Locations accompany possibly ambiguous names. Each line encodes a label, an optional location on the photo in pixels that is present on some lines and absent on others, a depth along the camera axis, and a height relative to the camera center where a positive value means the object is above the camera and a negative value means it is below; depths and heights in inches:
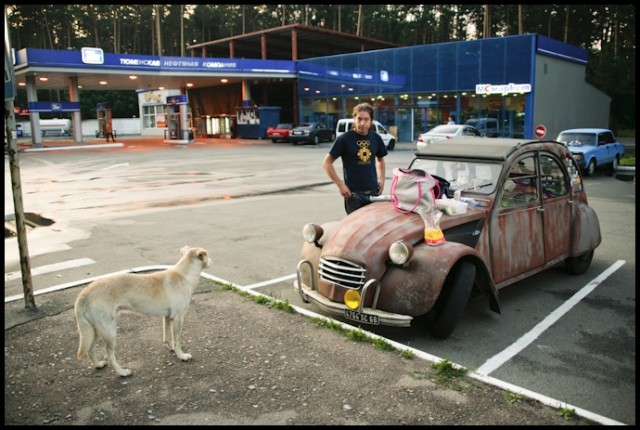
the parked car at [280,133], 1424.7 +14.4
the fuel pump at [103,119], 1640.0 +72.2
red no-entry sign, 799.1 +4.6
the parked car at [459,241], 176.6 -41.0
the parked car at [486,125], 1291.8 +24.7
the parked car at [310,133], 1369.3 +11.7
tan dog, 147.0 -47.4
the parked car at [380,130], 1212.5 +16.8
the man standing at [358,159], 232.4 -10.1
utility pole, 192.7 -9.9
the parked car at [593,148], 690.8 -21.0
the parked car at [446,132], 921.5 +5.9
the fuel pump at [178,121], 1507.1 +55.5
